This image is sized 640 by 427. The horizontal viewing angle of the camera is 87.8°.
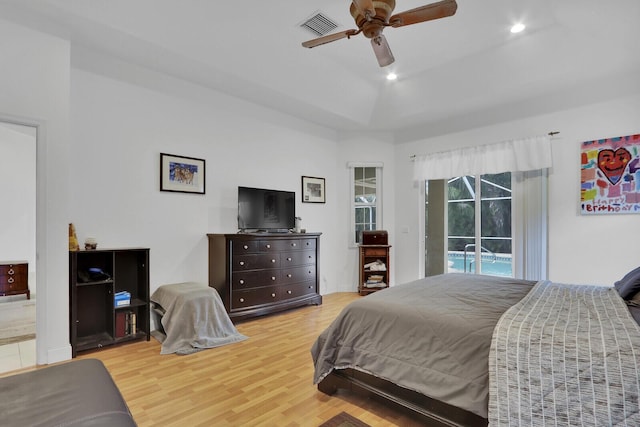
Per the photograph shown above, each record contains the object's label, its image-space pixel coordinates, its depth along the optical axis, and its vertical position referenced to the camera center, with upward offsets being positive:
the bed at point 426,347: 1.63 -0.76
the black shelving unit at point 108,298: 3.13 -0.85
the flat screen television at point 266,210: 4.29 +0.05
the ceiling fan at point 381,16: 2.22 +1.40
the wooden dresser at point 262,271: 3.89 -0.73
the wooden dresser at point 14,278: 4.29 -0.85
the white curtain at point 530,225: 4.29 -0.15
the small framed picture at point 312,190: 5.39 +0.39
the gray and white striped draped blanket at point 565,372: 1.31 -0.66
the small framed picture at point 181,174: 3.82 +0.47
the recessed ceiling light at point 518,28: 3.39 +1.93
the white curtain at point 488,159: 4.33 +0.79
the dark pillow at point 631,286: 2.10 -0.47
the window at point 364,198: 5.94 +0.28
